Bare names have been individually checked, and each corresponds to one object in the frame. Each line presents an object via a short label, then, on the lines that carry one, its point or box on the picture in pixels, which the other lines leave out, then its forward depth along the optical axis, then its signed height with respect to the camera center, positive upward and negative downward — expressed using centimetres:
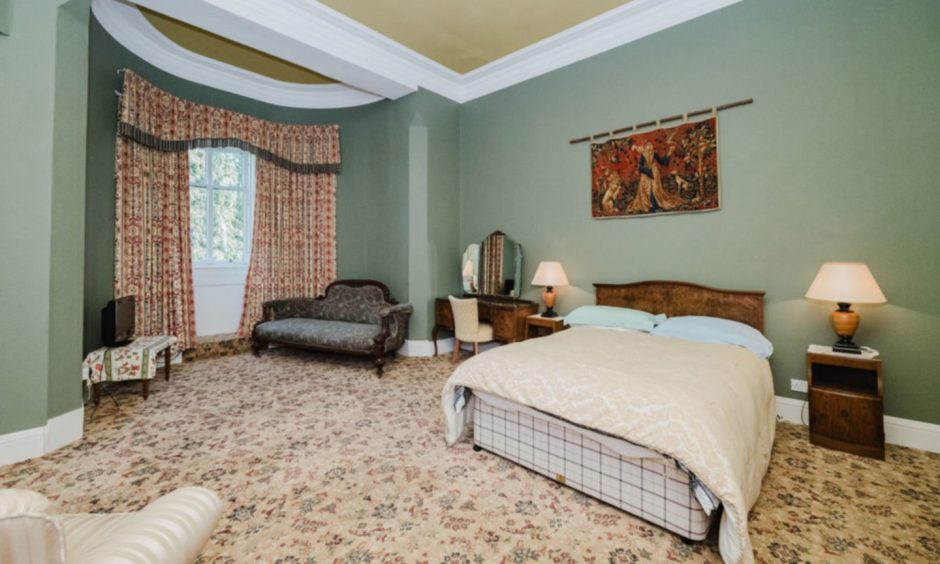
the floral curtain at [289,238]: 517 +77
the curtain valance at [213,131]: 404 +202
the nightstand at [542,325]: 396 -35
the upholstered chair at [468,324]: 424 -36
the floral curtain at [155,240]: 399 +60
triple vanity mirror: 466 +31
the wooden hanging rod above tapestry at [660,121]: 320 +155
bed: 158 -63
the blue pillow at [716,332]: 266 -31
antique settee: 420 -36
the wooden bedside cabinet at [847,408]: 241 -77
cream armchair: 63 -51
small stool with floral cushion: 315 -58
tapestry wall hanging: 331 +109
